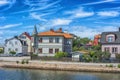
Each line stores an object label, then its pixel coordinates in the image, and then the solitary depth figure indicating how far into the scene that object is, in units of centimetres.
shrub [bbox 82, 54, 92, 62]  2859
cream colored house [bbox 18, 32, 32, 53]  4834
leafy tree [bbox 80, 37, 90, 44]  6736
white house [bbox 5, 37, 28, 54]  4619
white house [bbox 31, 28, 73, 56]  3659
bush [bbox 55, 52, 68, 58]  3267
